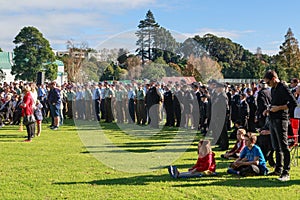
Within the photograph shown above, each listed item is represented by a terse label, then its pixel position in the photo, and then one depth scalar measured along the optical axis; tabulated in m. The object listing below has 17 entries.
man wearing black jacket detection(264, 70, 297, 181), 8.40
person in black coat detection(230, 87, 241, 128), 16.65
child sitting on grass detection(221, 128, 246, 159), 10.66
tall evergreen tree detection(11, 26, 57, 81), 58.03
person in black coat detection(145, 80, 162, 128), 19.11
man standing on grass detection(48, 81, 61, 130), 18.38
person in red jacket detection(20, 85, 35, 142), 14.21
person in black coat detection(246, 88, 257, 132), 15.02
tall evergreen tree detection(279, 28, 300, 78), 74.19
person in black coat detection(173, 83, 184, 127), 19.02
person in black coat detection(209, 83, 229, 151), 12.48
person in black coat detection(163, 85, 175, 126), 19.56
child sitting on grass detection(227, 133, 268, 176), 8.91
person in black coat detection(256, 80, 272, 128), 11.41
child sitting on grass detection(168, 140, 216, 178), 8.83
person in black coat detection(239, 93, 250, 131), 14.80
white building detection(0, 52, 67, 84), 59.19
